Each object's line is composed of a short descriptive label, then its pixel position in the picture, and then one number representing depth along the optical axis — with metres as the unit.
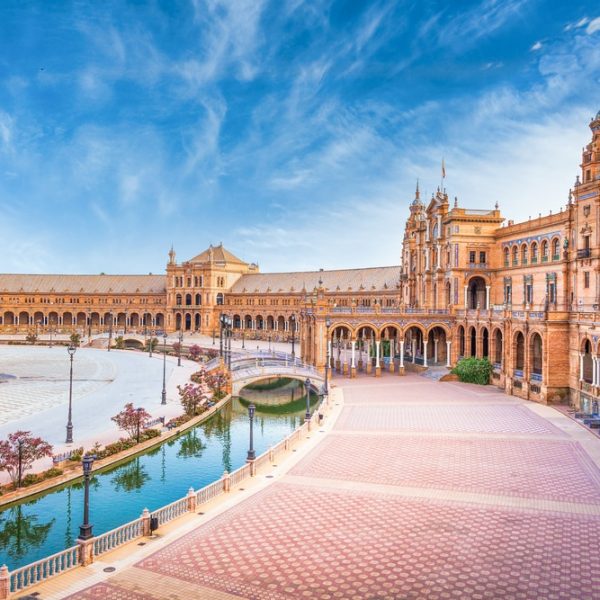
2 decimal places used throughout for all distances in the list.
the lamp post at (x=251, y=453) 27.31
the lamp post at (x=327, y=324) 59.94
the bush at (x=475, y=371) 55.03
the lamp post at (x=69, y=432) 33.31
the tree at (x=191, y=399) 43.06
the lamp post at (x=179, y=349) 73.11
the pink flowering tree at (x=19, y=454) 25.84
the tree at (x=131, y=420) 34.31
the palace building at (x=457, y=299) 44.72
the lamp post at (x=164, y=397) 47.38
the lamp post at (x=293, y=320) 105.00
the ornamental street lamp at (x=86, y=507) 18.33
